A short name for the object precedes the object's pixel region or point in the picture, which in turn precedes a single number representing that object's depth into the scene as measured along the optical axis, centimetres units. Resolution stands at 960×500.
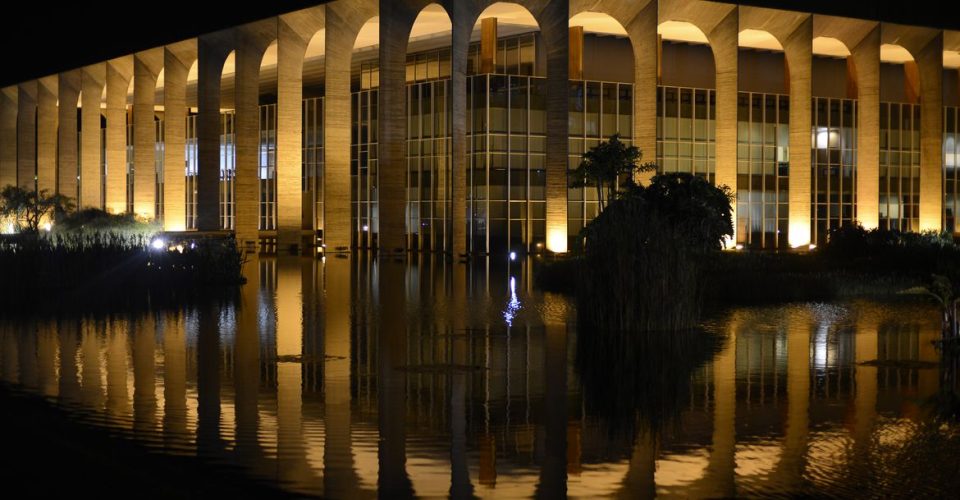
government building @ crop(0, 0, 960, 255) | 4241
